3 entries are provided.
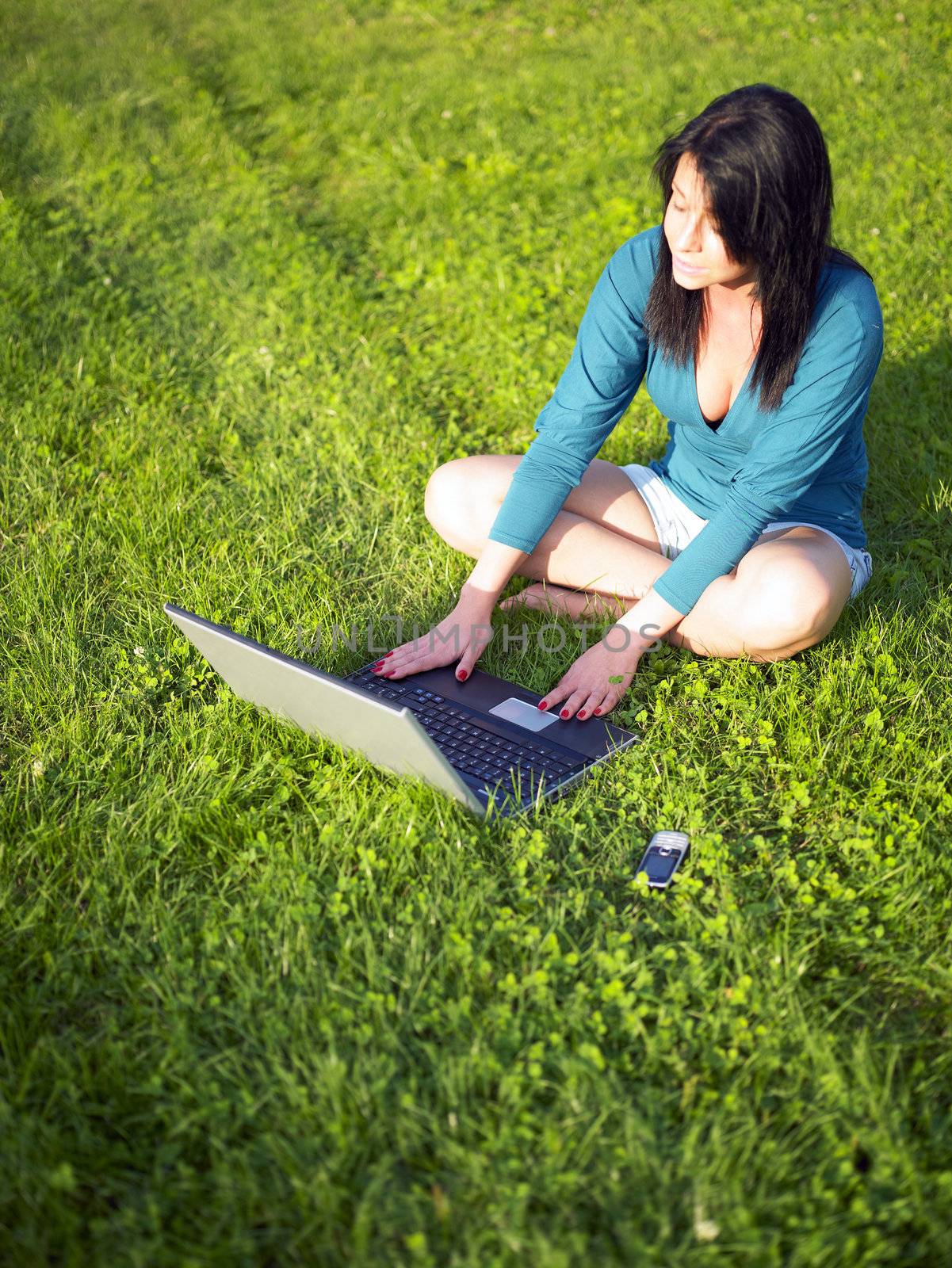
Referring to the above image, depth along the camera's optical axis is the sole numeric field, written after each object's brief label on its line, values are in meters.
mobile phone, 2.36
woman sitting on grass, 2.43
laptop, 2.23
